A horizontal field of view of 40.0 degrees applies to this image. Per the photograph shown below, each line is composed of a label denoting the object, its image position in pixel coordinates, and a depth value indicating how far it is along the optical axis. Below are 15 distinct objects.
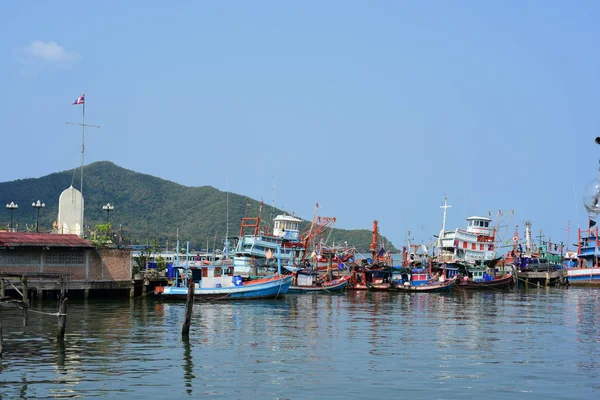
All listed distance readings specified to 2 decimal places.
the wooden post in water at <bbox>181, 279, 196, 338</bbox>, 37.44
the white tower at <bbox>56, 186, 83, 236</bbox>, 70.41
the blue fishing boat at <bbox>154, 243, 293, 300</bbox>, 62.34
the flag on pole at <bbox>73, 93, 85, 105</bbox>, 68.25
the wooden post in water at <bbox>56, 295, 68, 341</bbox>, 33.38
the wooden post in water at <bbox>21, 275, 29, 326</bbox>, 32.59
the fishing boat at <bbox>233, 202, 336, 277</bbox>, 78.63
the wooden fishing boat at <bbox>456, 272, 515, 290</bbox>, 86.94
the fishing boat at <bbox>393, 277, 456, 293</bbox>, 80.50
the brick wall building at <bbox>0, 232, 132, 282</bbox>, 56.84
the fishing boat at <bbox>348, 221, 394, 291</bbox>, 82.12
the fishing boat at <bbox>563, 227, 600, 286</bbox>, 95.38
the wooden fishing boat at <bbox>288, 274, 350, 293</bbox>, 76.19
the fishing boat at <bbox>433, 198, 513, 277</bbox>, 94.88
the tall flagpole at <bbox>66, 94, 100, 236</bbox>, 68.25
